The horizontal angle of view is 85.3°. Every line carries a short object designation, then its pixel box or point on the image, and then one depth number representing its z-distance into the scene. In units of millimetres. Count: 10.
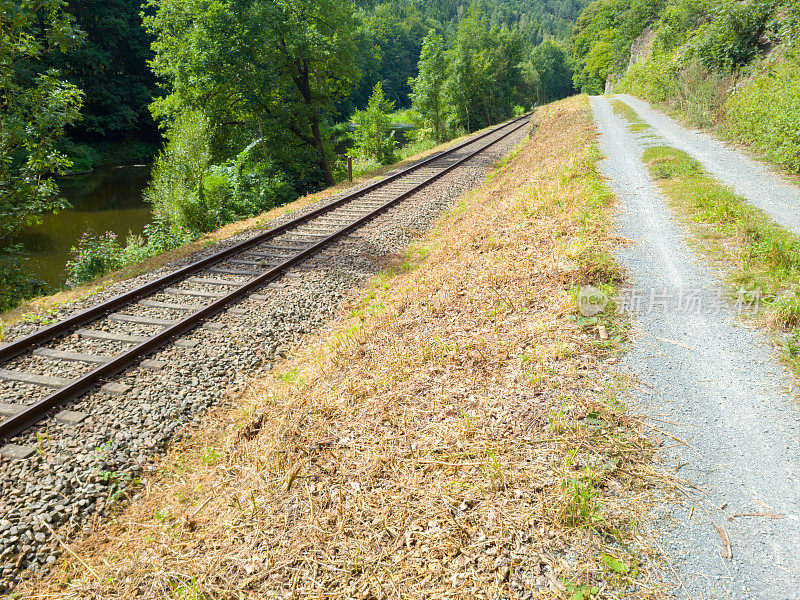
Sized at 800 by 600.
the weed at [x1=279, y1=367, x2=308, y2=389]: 5047
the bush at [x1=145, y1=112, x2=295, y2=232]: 13969
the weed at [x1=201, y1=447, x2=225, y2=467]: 4200
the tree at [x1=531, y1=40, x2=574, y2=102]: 86000
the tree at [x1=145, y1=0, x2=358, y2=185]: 16906
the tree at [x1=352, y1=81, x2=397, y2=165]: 26781
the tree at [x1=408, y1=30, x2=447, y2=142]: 38688
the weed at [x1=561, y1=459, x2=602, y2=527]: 2521
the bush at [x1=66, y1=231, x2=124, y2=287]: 10453
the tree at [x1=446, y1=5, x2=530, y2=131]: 44172
